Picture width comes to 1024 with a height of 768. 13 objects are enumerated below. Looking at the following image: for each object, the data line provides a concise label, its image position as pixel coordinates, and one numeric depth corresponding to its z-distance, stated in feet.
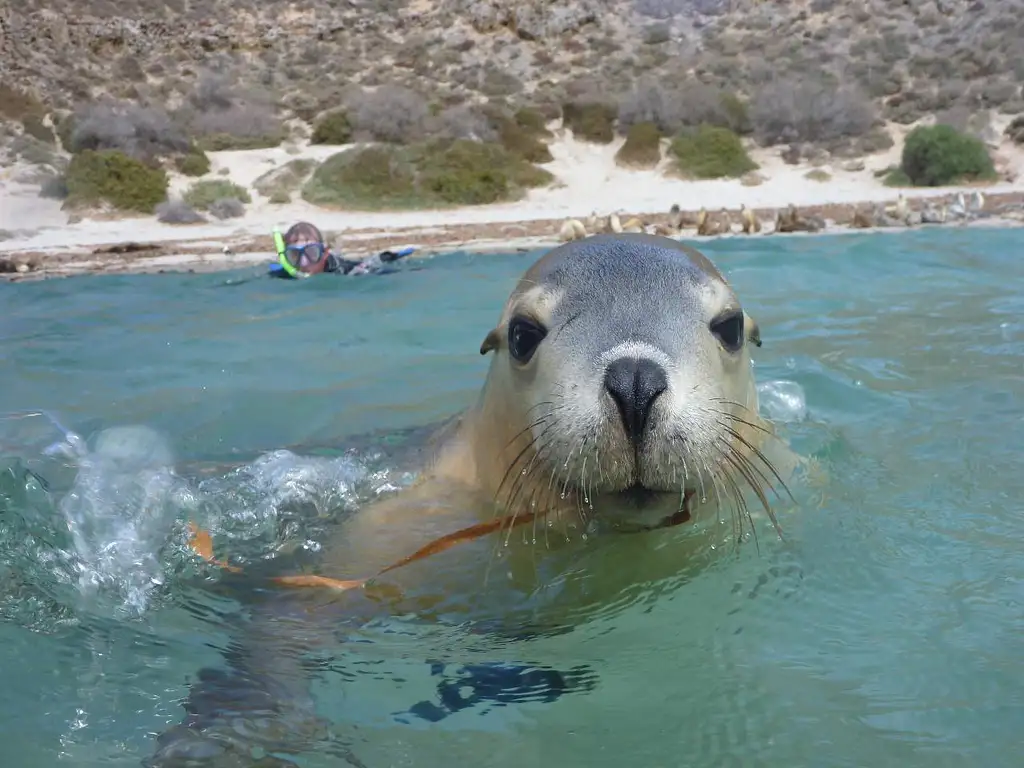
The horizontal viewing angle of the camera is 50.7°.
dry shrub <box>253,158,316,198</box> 56.59
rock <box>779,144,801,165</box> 61.41
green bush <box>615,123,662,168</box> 61.93
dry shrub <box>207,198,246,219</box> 51.37
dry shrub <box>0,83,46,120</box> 69.15
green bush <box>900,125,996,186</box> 53.01
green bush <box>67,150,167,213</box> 52.08
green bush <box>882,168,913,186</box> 54.17
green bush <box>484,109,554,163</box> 63.36
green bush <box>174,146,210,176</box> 59.93
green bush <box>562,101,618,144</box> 66.95
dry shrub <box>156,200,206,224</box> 49.44
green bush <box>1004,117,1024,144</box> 59.21
